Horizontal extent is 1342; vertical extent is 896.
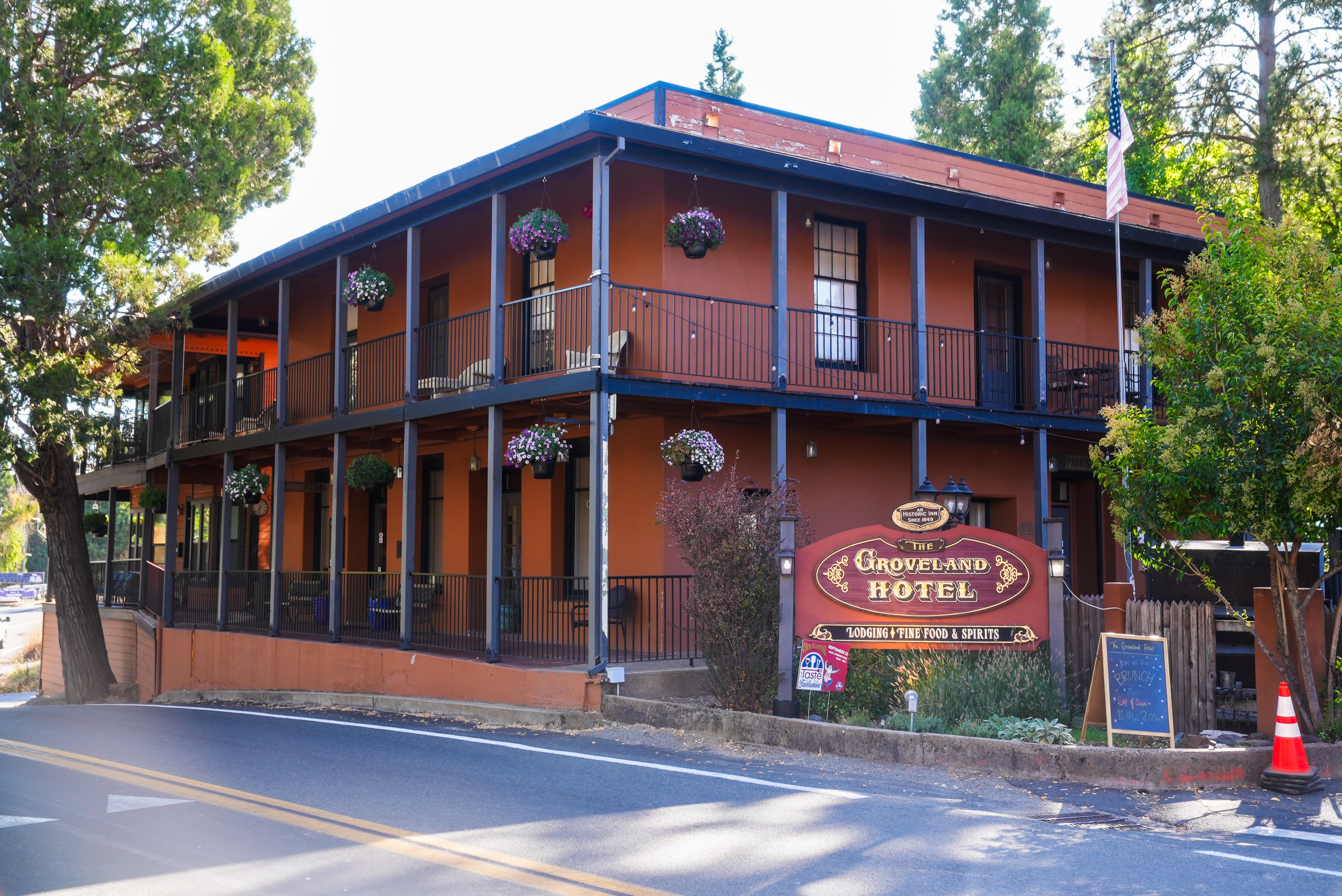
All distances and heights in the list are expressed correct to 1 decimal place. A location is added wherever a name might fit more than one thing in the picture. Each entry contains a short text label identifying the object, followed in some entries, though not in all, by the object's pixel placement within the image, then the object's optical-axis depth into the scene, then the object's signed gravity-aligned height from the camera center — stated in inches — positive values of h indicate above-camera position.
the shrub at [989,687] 387.2 -48.8
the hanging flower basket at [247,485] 748.0 +36.3
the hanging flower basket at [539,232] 527.5 +139.1
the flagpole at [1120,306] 568.7 +115.4
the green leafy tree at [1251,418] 350.9 +38.4
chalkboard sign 354.6 -44.4
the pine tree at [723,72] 1656.0 +662.5
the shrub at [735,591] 423.2 -18.2
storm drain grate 287.7 -69.7
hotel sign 401.7 -17.1
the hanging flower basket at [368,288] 641.0 +139.4
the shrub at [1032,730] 358.6 -58.6
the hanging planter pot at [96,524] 1047.6 +16.0
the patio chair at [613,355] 539.5 +86.8
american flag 597.9 +198.6
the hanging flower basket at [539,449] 520.1 +41.1
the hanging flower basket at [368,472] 671.8 +39.7
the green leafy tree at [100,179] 673.0 +215.1
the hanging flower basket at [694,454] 523.8 +39.1
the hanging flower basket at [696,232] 529.0 +139.7
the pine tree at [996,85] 1320.1 +532.5
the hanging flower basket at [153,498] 934.4 +34.8
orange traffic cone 324.8 -61.3
